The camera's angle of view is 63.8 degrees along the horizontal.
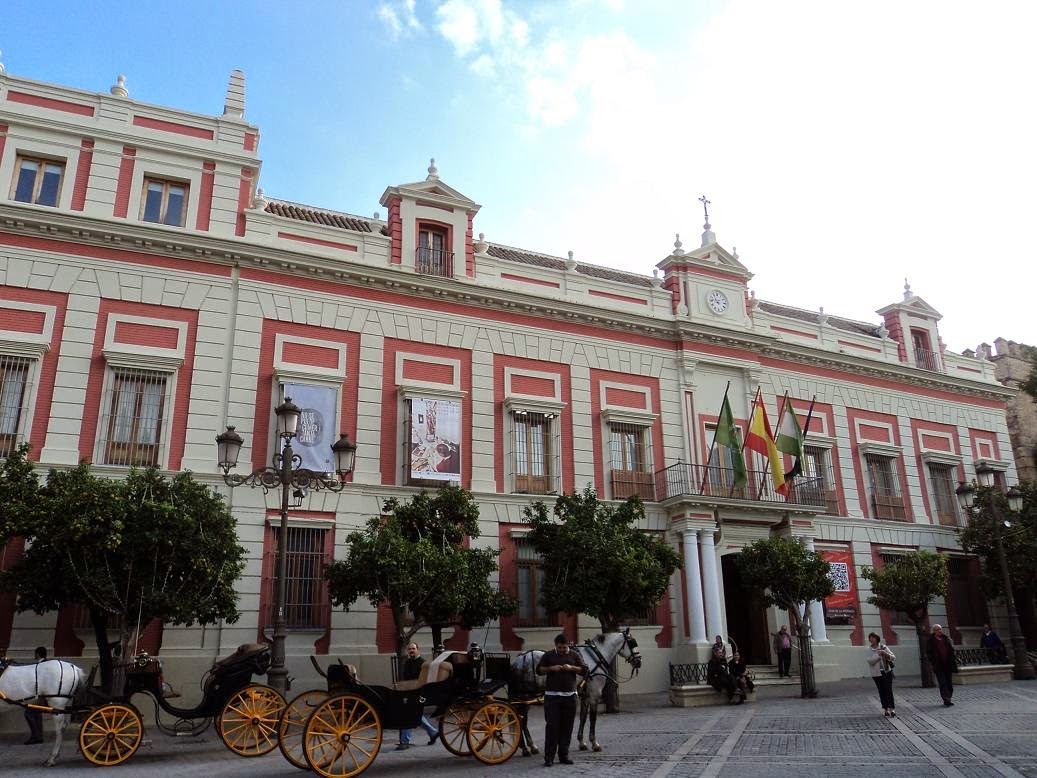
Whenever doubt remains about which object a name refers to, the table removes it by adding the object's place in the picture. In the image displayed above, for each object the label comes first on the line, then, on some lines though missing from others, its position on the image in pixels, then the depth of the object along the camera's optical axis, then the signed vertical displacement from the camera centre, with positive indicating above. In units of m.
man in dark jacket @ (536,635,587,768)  8.75 -0.67
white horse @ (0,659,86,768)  9.21 -0.44
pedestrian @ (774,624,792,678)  19.52 -0.49
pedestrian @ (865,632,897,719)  12.25 -0.59
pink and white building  15.89 +5.69
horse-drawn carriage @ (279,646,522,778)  7.97 -0.75
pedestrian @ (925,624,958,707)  13.45 -0.49
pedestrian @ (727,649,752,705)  15.57 -0.79
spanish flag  20.14 +4.49
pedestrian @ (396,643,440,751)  10.13 -0.45
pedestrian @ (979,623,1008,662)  19.79 -0.35
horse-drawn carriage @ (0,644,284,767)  8.88 -0.64
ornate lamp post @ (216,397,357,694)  10.48 +2.28
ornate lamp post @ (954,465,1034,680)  18.05 +0.80
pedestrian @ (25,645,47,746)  10.81 -1.03
